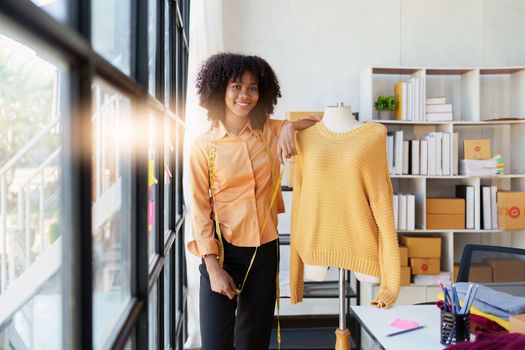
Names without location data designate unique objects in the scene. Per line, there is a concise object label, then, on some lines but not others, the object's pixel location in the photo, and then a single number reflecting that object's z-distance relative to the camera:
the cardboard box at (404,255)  3.88
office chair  2.24
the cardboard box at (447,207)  4.03
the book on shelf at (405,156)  4.03
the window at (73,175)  0.70
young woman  1.87
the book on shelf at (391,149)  4.01
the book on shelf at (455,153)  4.04
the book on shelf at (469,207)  4.05
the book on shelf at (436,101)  4.05
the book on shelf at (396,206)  3.99
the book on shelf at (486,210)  4.05
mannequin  2.05
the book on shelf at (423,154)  4.02
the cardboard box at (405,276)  3.85
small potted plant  4.07
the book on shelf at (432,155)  4.02
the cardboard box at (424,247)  3.91
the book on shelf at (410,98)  4.03
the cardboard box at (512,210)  3.99
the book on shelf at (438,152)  4.03
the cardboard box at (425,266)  3.90
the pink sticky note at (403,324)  1.65
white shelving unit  4.07
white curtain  3.05
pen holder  1.44
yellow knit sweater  1.95
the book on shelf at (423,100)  4.01
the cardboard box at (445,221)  4.02
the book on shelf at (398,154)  3.99
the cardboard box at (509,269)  3.62
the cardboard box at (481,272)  2.42
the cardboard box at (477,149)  4.05
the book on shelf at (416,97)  4.01
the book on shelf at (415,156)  4.02
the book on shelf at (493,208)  4.06
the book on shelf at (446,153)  4.02
